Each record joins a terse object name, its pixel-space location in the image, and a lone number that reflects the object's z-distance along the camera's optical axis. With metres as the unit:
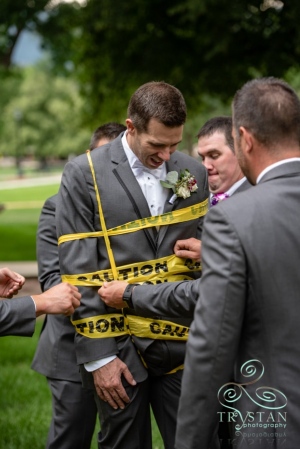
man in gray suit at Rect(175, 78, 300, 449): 2.78
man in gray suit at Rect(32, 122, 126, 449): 4.82
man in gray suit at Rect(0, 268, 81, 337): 3.91
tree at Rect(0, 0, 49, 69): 18.59
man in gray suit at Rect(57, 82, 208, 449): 3.96
